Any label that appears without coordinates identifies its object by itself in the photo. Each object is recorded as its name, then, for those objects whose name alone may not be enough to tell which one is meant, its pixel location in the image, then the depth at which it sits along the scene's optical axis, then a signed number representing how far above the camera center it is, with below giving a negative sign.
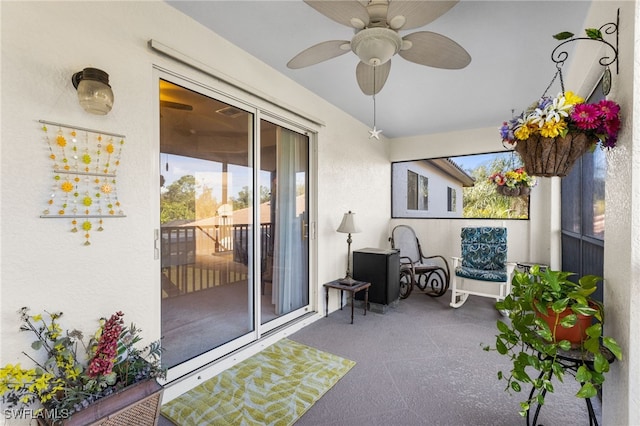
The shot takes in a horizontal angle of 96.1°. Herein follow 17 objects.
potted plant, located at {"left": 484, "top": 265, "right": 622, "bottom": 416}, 1.09 -0.49
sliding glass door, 2.06 -0.12
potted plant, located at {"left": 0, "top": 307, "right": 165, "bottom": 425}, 1.27 -0.81
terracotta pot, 1.18 -0.50
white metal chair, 3.70 -0.72
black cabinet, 3.65 -0.82
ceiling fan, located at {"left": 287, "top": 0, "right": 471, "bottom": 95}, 1.37 +0.94
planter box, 1.28 -0.94
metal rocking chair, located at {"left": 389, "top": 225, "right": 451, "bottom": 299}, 4.26 -0.87
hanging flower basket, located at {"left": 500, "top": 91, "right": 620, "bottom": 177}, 1.17 +0.34
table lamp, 3.57 -0.21
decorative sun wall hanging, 1.45 +0.18
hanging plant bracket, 1.20 +0.74
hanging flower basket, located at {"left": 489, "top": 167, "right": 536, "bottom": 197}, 3.48 +0.34
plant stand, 1.14 -0.59
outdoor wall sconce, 1.45 +0.61
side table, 3.34 -0.91
